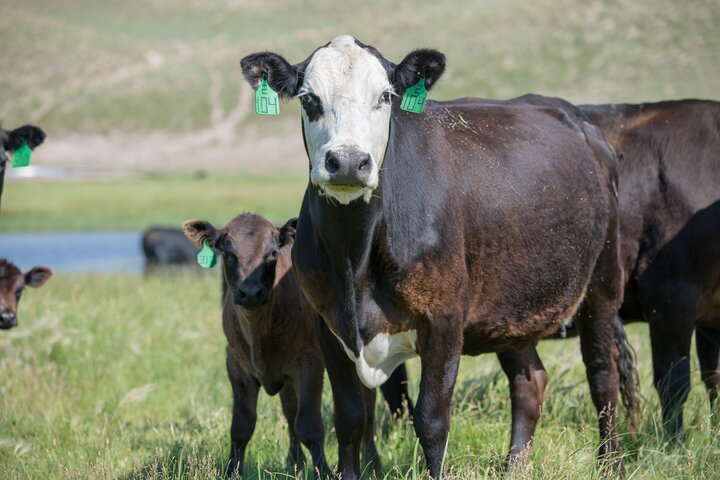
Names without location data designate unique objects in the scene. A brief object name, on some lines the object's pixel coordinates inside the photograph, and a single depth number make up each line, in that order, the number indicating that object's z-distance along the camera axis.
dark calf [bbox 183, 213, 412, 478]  14.38
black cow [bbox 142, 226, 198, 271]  52.53
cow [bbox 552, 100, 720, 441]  15.89
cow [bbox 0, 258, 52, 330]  19.06
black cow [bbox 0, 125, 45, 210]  16.89
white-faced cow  11.27
